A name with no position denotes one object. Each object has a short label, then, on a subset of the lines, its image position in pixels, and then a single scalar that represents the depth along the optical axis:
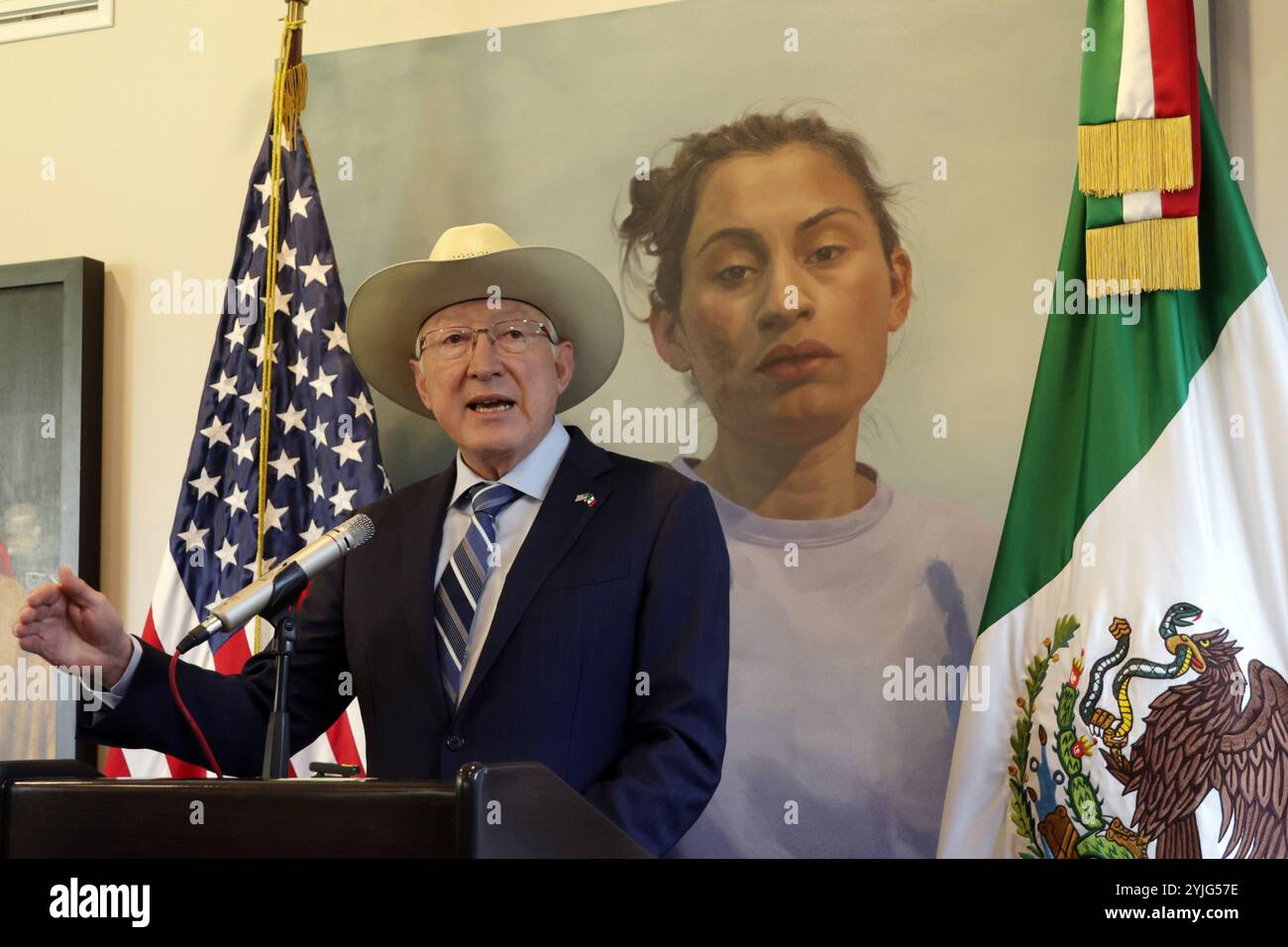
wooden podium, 1.20
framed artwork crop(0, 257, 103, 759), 3.27
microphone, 1.57
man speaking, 2.03
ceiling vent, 3.50
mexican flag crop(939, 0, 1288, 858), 2.19
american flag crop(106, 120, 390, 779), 2.96
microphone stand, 1.60
